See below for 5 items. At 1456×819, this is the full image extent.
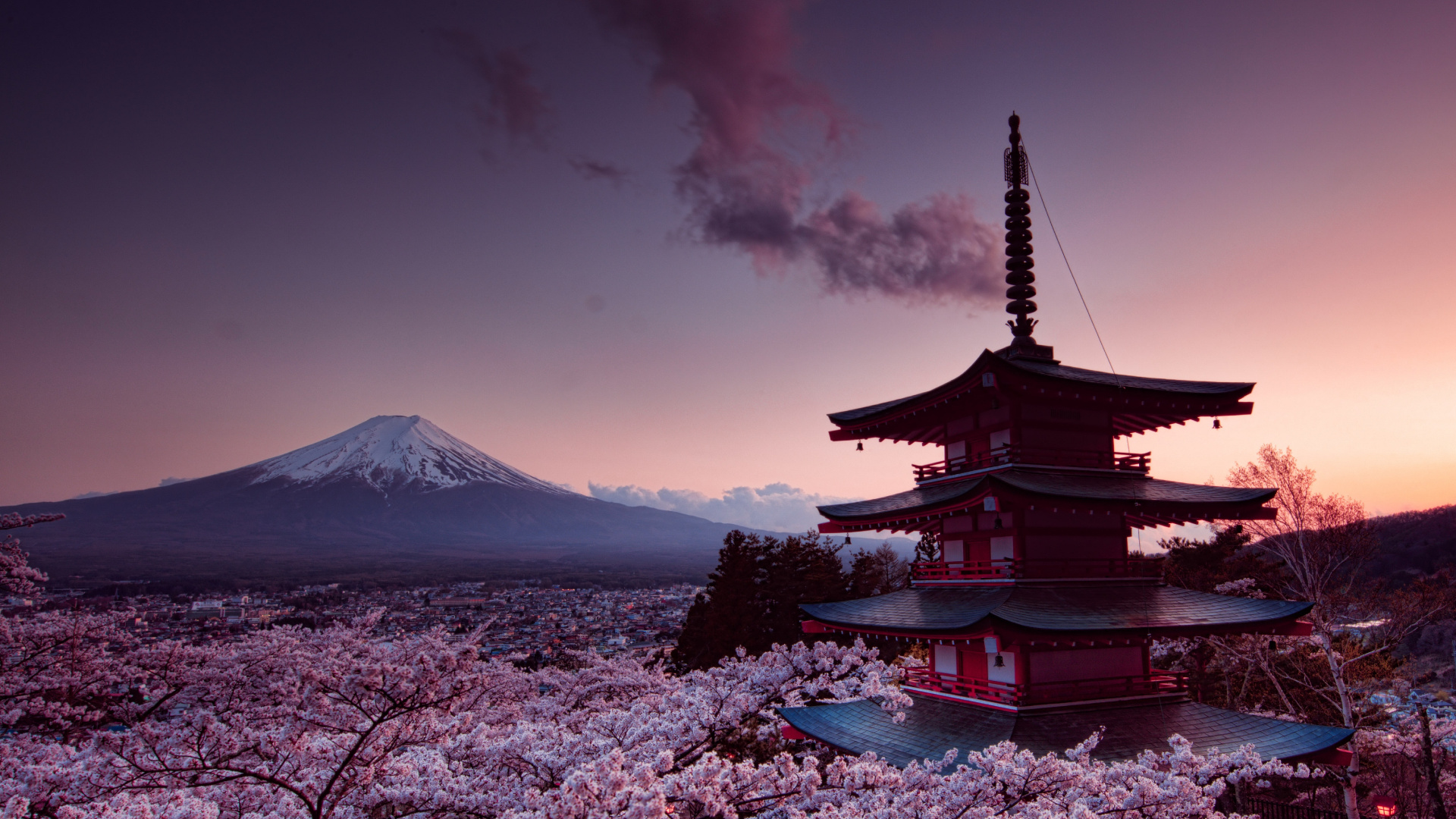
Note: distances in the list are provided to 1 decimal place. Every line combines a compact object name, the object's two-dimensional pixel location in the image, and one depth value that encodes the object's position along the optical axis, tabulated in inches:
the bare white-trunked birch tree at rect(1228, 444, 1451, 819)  735.1
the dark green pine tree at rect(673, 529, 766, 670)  1270.9
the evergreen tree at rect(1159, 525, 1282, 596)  1075.9
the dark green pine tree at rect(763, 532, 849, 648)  1327.5
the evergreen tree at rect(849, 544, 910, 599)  1560.3
